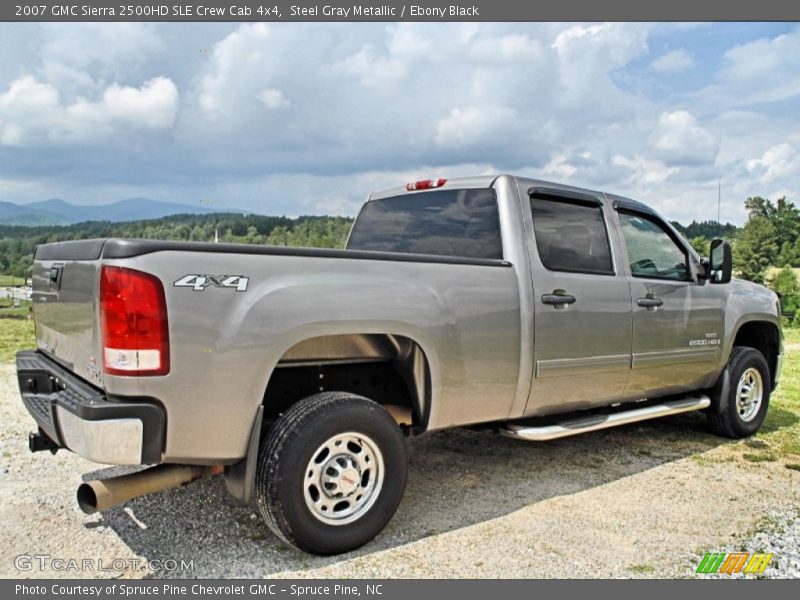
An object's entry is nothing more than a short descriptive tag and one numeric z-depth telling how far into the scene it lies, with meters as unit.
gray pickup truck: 2.85
